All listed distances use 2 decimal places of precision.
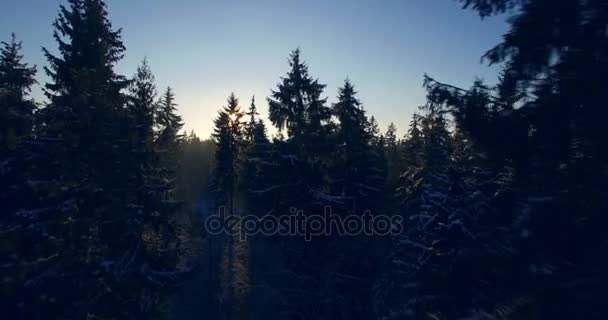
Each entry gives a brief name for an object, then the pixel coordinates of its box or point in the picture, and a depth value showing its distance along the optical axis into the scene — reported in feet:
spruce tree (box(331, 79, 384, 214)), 65.98
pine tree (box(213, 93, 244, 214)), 137.28
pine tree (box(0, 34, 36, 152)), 51.37
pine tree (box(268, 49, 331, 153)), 58.59
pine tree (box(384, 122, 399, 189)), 134.05
